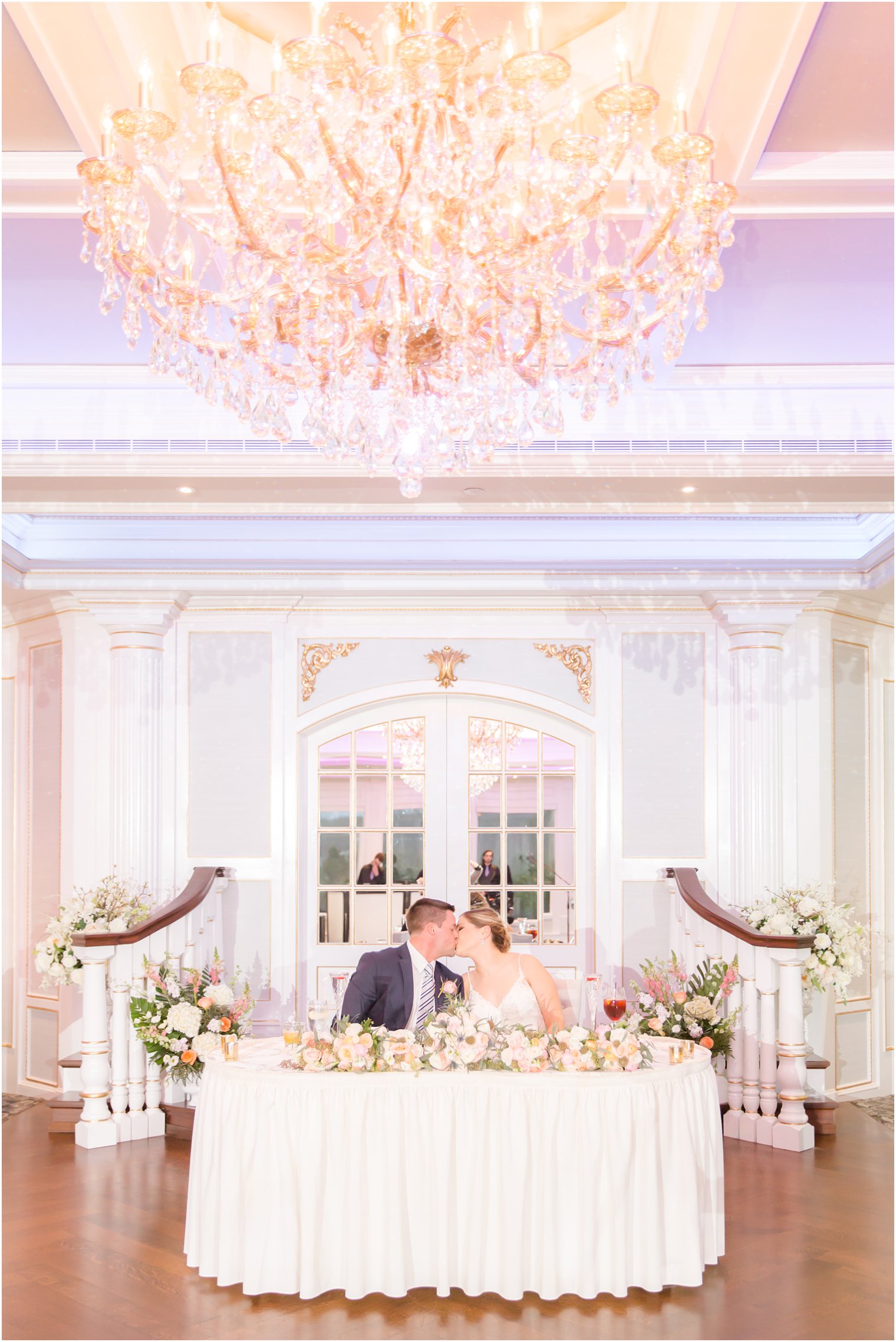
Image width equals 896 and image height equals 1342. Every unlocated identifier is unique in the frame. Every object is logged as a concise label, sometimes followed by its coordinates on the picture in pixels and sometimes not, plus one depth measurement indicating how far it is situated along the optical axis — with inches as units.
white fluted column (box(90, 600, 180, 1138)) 260.7
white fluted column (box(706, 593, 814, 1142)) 260.1
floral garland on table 149.3
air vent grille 175.9
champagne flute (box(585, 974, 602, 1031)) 162.1
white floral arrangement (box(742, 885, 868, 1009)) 230.4
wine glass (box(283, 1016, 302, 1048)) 155.7
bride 174.1
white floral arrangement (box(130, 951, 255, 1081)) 221.0
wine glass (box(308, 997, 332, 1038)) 152.5
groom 181.3
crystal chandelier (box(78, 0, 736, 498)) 90.9
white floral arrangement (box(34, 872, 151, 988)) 231.6
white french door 272.2
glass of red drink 166.9
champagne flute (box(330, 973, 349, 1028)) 175.0
